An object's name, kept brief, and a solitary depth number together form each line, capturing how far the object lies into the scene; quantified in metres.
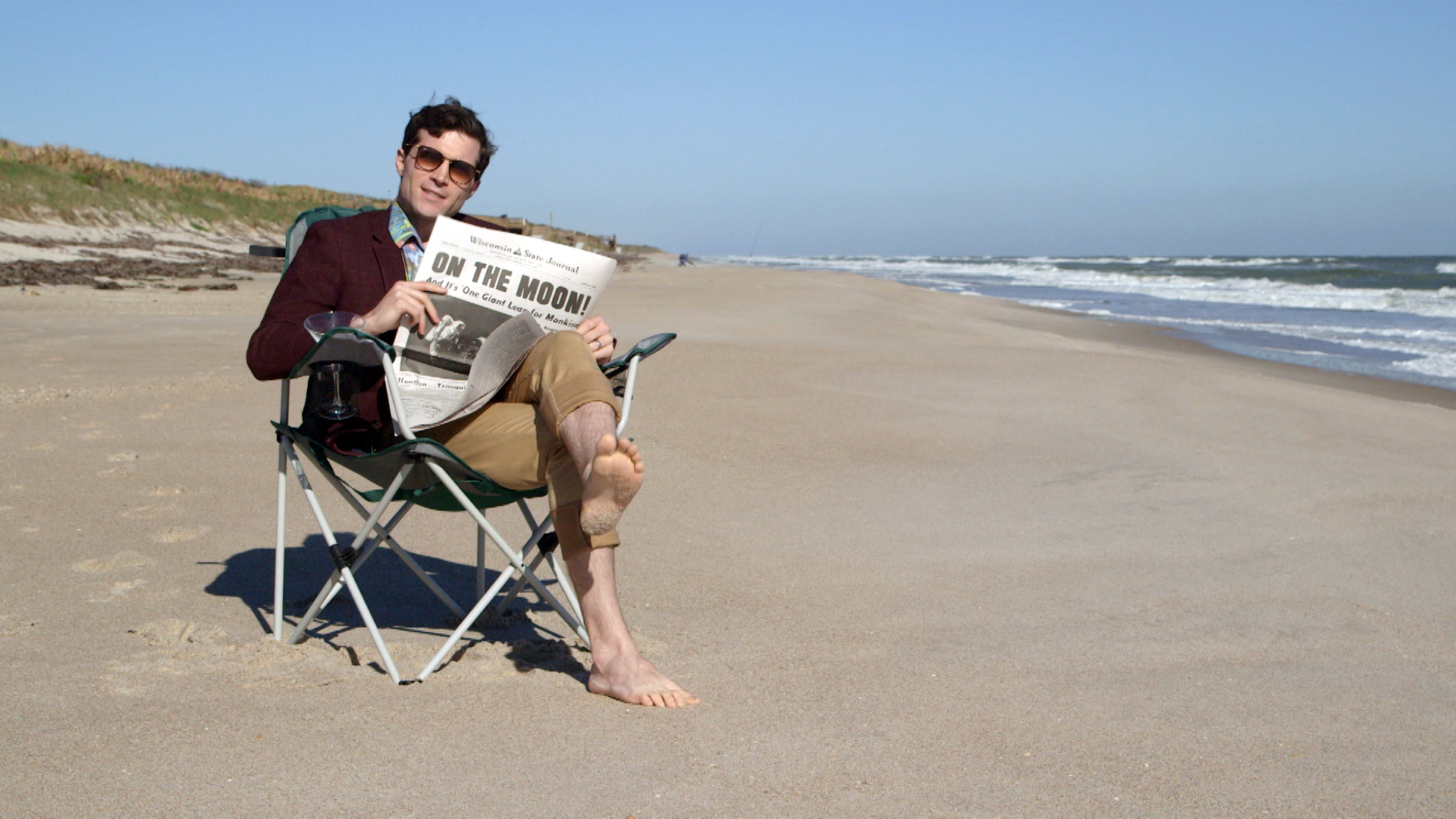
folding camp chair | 2.56
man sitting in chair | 2.46
